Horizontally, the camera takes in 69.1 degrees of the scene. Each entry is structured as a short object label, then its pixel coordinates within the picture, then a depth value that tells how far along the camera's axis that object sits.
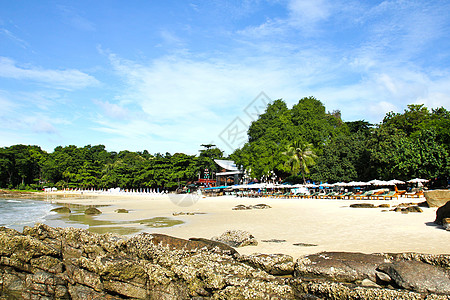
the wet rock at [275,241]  11.67
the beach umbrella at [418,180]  34.75
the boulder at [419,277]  5.76
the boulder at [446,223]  12.53
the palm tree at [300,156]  53.12
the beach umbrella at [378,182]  36.64
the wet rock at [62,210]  26.68
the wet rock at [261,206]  29.17
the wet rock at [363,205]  24.88
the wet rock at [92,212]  25.10
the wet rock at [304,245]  10.64
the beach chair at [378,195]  32.07
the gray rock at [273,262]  7.33
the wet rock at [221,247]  8.62
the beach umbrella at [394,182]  36.05
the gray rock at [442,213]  13.38
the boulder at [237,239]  10.91
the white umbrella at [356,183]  39.89
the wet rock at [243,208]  29.02
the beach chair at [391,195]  31.07
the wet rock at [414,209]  19.11
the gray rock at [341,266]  6.63
